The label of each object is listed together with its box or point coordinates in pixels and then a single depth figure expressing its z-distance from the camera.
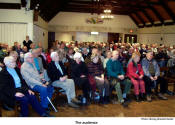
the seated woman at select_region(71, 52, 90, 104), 3.31
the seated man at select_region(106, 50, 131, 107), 3.41
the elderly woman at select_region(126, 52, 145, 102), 3.53
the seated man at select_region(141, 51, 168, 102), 3.68
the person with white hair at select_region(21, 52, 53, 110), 2.73
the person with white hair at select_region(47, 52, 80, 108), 3.09
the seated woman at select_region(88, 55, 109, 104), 3.35
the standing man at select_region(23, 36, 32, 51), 6.22
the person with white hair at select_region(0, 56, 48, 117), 2.41
